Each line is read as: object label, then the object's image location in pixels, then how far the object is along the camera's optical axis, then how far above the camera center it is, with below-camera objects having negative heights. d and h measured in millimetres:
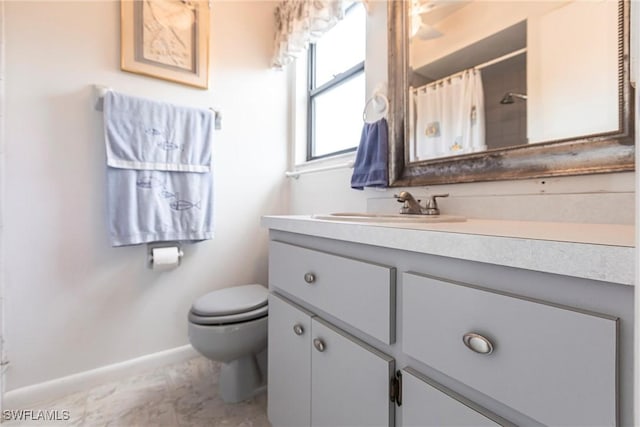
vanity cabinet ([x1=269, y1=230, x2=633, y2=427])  349 -217
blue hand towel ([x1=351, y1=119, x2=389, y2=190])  1193 +235
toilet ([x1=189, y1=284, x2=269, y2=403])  1177 -528
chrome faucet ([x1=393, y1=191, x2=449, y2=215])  958 +19
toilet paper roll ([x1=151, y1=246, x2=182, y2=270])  1425 -237
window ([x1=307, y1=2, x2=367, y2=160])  1608 +777
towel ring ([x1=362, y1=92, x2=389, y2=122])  1213 +492
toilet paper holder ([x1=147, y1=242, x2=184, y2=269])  1455 -190
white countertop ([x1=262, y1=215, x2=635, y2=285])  340 -50
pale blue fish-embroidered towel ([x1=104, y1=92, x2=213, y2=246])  1324 +206
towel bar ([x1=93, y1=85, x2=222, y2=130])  1293 +541
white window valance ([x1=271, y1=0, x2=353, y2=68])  1423 +1019
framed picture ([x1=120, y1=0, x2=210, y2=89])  1407 +913
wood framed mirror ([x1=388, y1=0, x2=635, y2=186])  703 +375
